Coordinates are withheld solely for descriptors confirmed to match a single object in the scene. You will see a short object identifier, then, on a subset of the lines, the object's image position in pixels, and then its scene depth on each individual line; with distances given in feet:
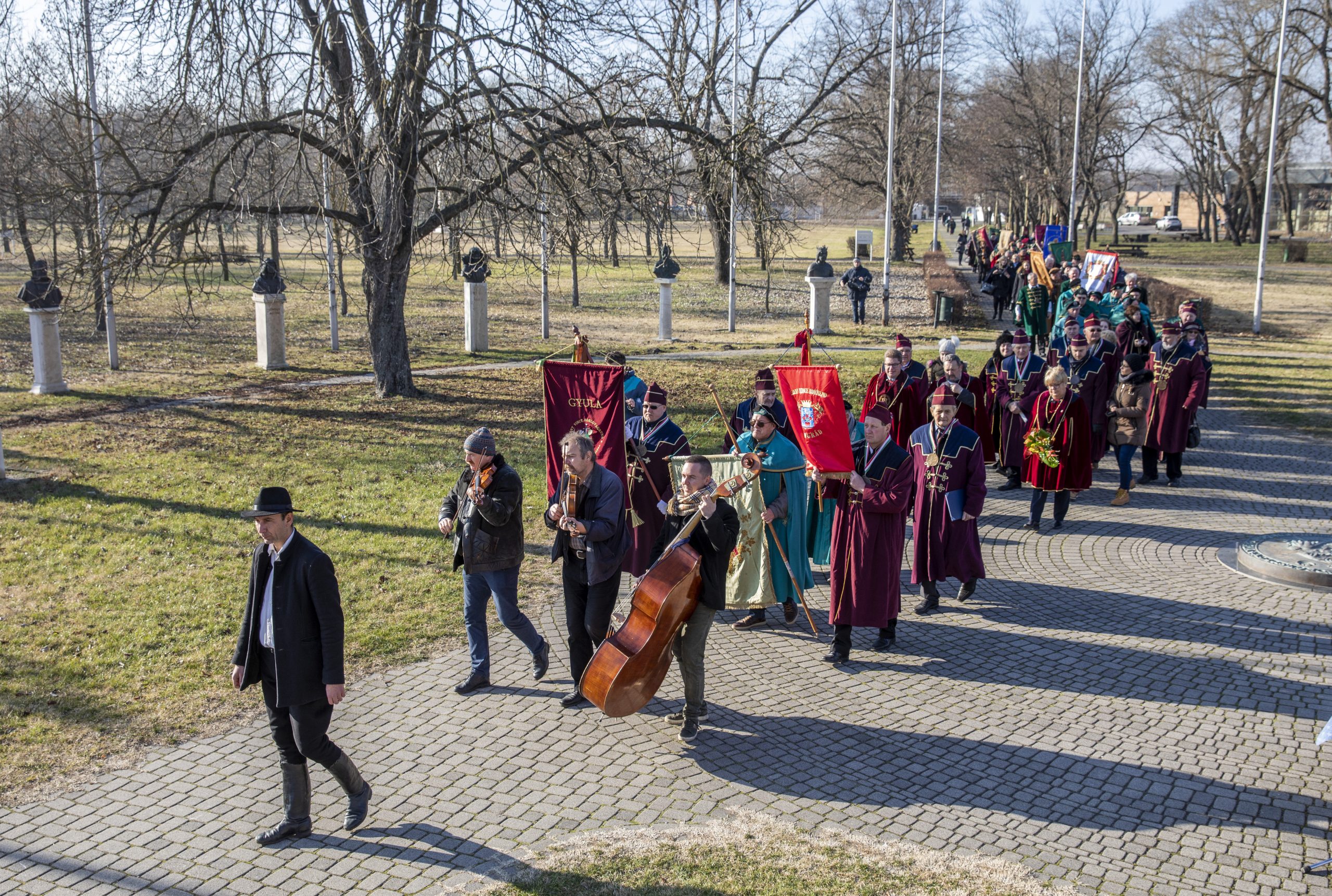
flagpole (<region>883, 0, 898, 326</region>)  85.66
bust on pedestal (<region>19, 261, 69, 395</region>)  56.03
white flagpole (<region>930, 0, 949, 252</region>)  109.91
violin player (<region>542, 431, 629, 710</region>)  21.58
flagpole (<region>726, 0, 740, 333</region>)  80.08
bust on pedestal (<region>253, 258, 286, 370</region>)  66.03
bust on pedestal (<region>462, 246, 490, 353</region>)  74.02
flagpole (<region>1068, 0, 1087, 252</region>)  107.04
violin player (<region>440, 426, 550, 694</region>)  22.41
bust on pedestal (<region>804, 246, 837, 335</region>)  80.94
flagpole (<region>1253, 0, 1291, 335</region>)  81.87
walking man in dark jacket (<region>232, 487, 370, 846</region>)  17.30
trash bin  87.61
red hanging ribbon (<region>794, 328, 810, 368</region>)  33.22
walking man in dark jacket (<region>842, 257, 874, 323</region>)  87.92
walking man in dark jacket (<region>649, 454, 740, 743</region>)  20.58
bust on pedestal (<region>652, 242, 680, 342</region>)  78.69
